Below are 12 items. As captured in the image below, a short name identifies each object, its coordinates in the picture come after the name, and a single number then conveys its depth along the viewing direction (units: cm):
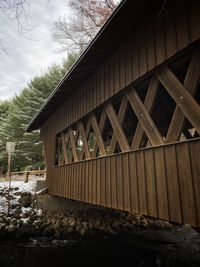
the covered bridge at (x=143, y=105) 280
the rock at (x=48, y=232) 678
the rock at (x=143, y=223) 835
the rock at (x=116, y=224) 790
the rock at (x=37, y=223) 729
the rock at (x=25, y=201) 911
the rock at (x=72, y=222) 753
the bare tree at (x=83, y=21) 1223
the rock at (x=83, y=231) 704
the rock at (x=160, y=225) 803
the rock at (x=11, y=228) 677
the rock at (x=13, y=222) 721
